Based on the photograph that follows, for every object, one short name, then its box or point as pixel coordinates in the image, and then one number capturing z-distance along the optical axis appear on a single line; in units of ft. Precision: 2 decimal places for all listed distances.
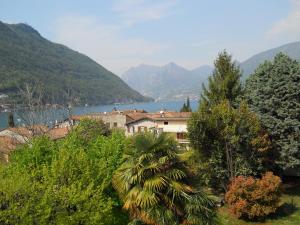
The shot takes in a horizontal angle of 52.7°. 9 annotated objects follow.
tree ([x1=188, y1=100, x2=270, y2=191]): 70.61
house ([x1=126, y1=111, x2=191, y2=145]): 122.12
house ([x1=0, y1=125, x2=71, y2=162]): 99.48
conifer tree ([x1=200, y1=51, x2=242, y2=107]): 85.78
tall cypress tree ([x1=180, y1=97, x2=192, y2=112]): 185.68
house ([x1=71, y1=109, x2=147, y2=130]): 153.38
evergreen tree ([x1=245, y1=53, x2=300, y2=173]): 72.83
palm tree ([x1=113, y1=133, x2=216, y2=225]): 37.17
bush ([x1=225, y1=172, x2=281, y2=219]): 62.28
